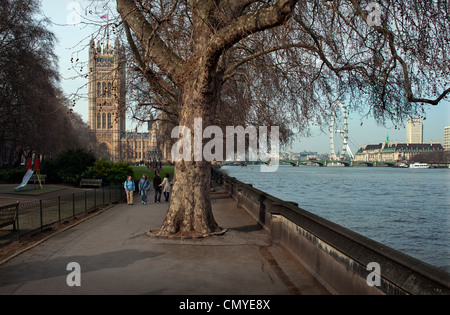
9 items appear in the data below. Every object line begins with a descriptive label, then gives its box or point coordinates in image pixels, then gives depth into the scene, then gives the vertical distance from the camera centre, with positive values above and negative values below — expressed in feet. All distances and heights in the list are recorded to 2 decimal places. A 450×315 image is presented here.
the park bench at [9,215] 33.94 -4.63
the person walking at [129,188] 69.41 -5.02
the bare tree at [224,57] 30.30 +8.00
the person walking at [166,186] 75.05 -5.11
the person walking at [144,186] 71.00 -4.80
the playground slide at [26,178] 85.30 -4.17
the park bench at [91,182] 96.80 -5.70
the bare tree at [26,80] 107.55 +20.33
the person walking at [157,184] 75.52 -4.85
